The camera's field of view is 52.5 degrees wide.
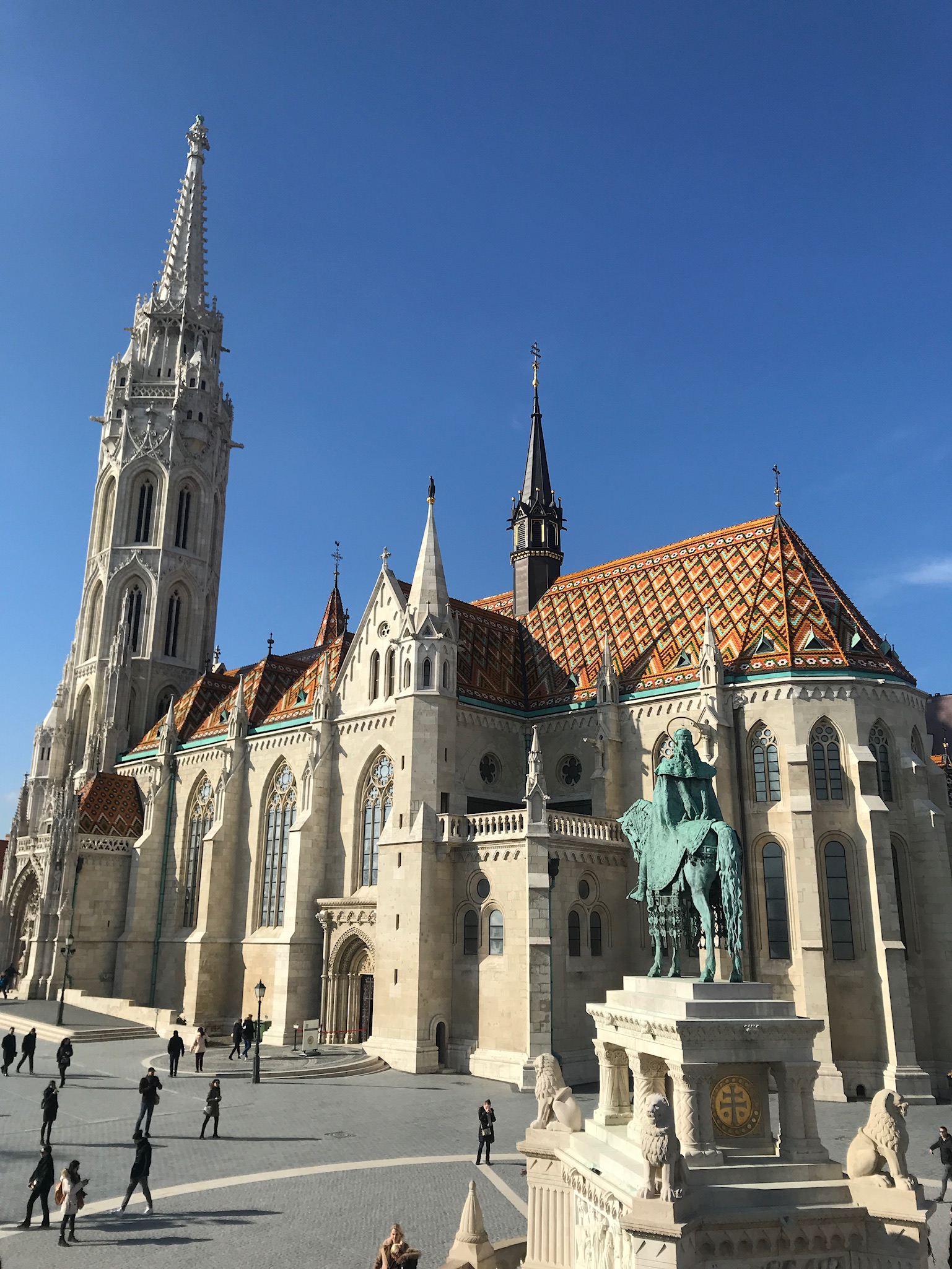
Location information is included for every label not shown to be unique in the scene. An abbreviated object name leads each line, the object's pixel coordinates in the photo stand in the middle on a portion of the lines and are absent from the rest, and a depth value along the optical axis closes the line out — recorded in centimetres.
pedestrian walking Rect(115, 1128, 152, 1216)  1560
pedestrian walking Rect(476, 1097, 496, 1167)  1892
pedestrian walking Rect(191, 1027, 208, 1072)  2970
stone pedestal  988
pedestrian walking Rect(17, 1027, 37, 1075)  2846
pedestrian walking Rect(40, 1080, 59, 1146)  1923
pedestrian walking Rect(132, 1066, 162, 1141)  1988
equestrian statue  1290
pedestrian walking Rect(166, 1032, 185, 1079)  2820
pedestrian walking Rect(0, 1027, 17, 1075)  2830
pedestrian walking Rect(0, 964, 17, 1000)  4862
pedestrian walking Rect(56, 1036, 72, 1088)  2667
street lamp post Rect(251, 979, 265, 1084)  2785
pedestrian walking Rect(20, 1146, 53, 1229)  1507
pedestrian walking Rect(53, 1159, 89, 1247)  1448
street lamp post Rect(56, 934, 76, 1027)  3759
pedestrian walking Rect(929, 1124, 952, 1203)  1700
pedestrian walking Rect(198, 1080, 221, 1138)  2127
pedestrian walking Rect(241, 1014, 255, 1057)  3272
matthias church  3011
